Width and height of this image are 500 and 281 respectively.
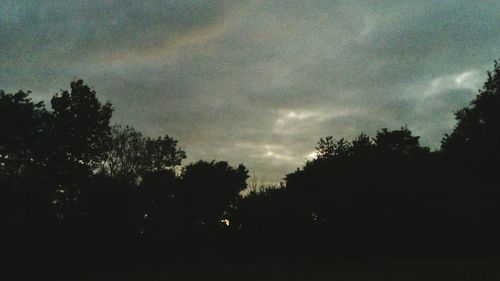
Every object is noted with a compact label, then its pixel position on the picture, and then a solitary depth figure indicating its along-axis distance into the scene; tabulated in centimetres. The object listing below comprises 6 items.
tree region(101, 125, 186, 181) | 6425
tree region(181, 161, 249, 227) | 5234
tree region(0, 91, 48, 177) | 4922
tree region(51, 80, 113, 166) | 5541
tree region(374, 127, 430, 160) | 5989
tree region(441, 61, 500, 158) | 4253
